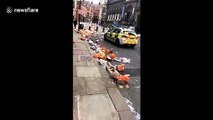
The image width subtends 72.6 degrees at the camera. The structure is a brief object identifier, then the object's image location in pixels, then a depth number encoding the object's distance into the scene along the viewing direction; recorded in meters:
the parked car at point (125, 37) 9.43
